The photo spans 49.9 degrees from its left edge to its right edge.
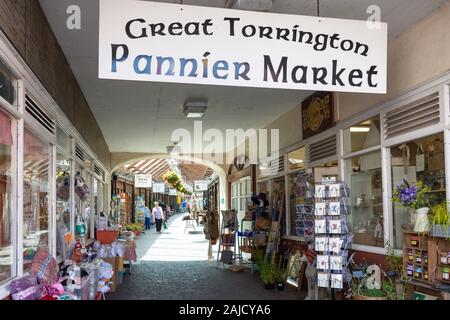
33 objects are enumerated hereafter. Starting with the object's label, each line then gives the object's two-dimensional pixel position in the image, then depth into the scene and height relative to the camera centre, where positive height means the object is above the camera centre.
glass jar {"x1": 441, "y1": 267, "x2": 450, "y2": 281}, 3.83 -0.68
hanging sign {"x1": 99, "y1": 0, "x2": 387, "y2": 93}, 3.20 +0.97
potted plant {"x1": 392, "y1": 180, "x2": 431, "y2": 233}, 4.11 -0.11
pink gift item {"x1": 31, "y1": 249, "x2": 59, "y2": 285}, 3.79 -0.62
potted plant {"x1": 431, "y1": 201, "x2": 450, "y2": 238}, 3.80 -0.27
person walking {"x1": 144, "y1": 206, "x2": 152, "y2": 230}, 22.83 -1.39
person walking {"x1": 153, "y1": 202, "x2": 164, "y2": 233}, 20.72 -1.15
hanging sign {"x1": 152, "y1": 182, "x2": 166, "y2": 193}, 24.33 +0.17
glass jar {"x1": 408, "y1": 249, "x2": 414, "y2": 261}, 4.29 -0.60
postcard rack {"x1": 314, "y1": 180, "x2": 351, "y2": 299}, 5.43 -0.50
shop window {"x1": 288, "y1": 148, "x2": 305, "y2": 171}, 8.05 +0.52
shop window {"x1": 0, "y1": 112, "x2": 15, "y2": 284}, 3.40 -0.03
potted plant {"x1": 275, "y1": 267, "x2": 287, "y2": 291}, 7.38 -1.37
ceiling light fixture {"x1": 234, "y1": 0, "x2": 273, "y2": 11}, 3.92 +1.52
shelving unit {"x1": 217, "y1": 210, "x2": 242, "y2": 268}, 9.79 -0.98
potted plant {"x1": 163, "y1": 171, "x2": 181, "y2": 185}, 24.94 +0.68
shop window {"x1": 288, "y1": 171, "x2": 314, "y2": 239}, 6.76 -0.23
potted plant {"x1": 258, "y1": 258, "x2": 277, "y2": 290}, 7.48 -1.33
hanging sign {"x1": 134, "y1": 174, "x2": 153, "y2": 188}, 20.67 +0.41
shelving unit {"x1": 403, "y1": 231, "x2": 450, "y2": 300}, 3.90 -0.62
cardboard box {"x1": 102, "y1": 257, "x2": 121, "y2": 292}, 7.28 -1.23
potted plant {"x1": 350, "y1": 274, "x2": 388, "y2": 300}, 4.50 -1.00
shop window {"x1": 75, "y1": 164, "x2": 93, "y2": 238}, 7.19 -0.22
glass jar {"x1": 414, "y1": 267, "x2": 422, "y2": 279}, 4.15 -0.73
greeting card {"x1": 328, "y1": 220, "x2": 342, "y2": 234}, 5.46 -0.43
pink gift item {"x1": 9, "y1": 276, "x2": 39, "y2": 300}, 3.30 -0.69
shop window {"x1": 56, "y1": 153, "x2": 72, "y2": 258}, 5.47 -0.14
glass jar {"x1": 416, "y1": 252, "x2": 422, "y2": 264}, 4.16 -0.60
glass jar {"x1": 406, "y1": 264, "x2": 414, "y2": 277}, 4.27 -0.72
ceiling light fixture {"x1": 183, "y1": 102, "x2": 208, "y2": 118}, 7.90 +1.35
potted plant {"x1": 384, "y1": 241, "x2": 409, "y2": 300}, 4.46 -0.81
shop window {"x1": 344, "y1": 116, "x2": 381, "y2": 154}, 5.57 +0.65
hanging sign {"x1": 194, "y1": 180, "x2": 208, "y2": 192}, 23.80 +0.24
